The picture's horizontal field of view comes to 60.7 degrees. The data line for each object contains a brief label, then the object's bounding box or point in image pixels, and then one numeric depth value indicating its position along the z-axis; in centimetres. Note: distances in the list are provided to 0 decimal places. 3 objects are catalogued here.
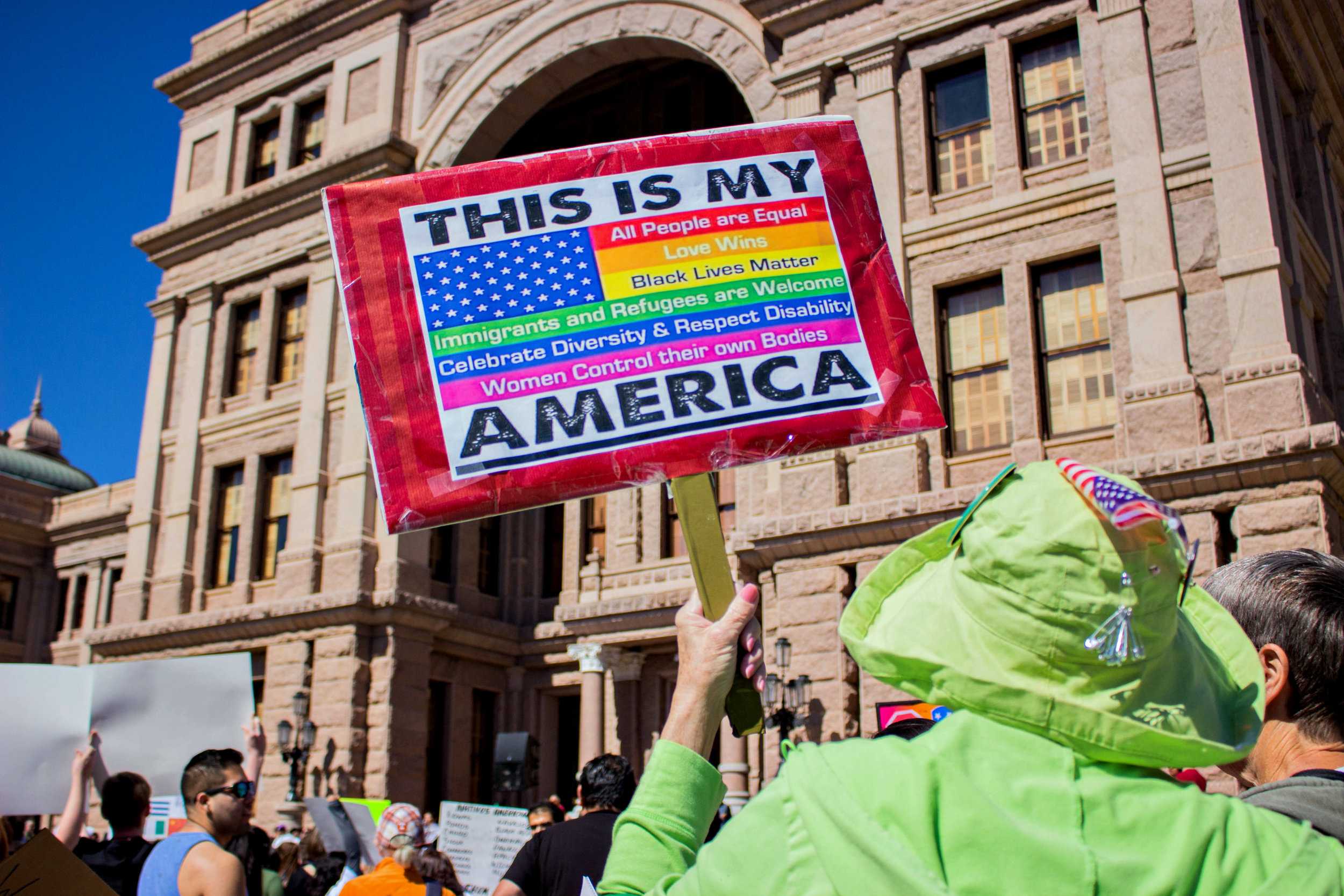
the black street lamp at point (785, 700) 1273
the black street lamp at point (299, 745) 1703
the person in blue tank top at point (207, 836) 410
